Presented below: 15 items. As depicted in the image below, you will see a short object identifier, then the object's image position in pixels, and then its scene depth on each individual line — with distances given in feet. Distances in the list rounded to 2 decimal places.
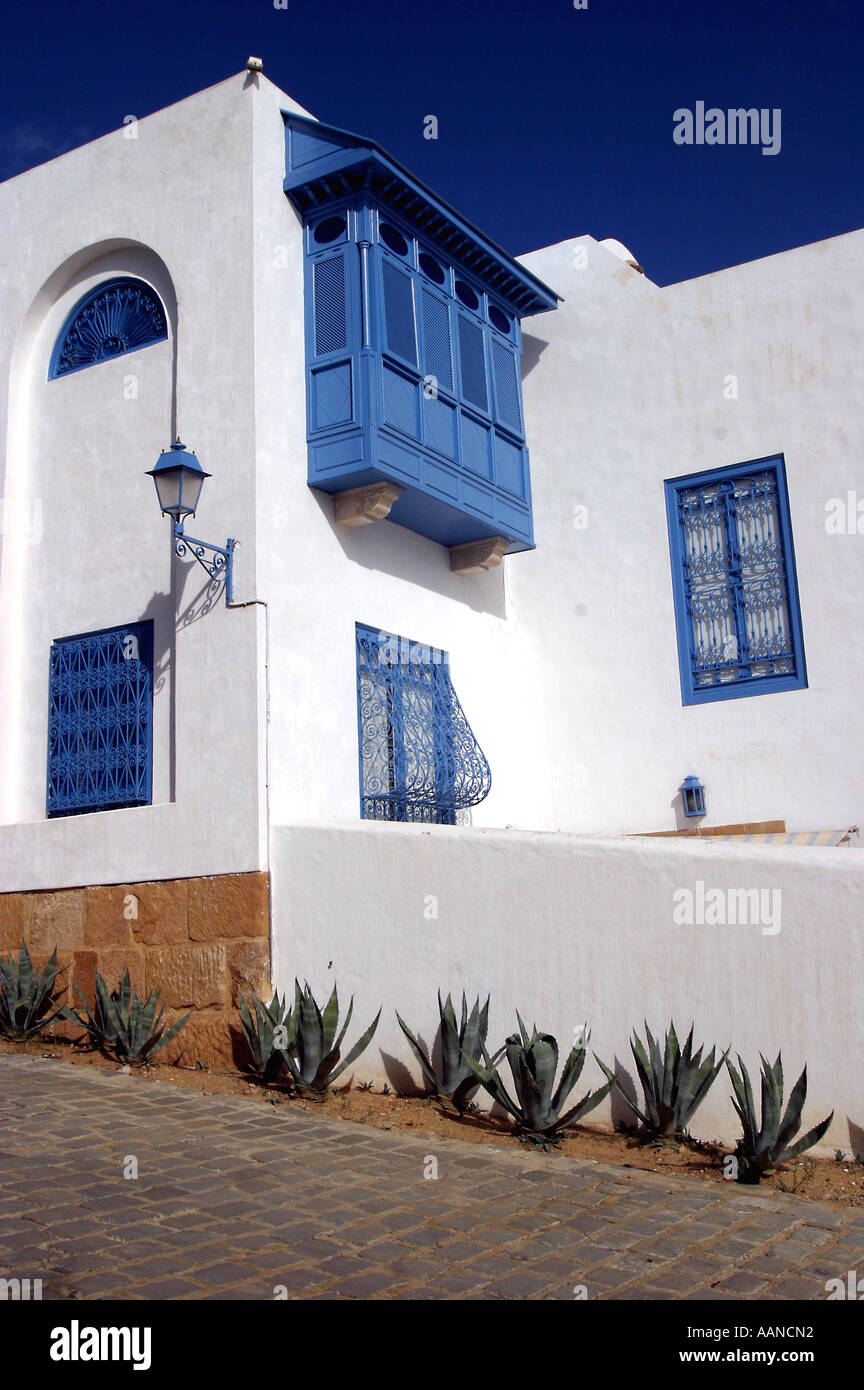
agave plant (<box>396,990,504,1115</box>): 21.39
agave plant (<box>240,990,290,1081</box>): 22.94
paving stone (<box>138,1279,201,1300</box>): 12.16
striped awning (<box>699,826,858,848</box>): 30.07
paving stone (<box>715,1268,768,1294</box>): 13.19
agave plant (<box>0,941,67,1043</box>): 26.30
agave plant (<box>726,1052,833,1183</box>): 17.66
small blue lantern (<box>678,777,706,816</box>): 32.53
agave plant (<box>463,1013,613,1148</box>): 19.49
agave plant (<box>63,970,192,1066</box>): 24.45
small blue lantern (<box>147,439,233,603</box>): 25.57
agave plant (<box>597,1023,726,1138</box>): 19.11
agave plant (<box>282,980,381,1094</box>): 22.34
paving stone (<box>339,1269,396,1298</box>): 12.59
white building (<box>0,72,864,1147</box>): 23.06
